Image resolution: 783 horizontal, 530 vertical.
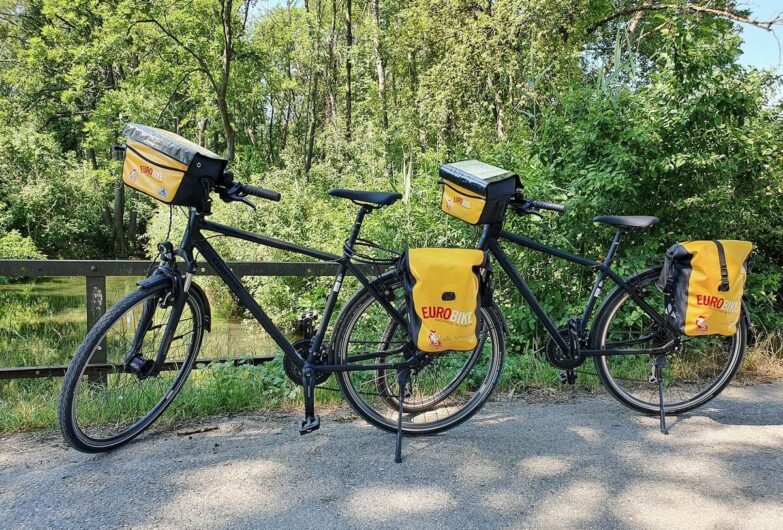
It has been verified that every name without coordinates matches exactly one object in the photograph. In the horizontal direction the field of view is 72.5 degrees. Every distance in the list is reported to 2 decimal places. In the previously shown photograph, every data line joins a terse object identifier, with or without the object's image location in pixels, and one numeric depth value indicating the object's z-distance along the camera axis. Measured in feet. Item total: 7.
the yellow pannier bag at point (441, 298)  8.52
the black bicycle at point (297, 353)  8.47
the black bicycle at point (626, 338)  10.11
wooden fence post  11.27
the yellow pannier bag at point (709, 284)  9.79
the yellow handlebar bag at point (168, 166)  7.84
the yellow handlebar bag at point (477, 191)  9.13
